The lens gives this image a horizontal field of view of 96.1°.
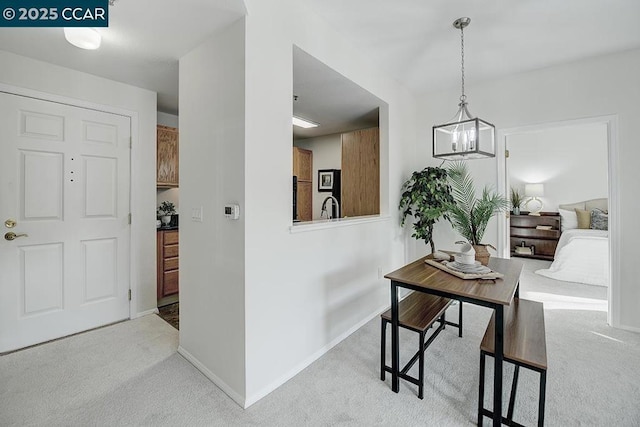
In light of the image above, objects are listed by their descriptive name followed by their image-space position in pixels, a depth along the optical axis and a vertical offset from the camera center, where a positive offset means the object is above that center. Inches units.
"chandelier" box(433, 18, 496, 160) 75.7 +22.0
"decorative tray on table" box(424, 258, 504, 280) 73.0 -14.9
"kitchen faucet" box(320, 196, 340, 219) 181.6 +0.5
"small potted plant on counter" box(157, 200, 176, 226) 139.6 +2.1
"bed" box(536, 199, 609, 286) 156.9 -25.1
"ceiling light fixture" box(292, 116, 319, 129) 158.0 +52.9
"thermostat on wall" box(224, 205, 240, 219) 68.9 +1.0
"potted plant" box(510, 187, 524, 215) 238.4 +11.2
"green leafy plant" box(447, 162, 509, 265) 89.4 -2.1
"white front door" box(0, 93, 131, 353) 91.2 -1.4
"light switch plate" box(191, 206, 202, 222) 82.1 +0.3
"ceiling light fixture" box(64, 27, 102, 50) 70.0 +44.1
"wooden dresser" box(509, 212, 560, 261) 216.8 -14.7
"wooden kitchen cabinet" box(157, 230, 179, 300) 129.9 -21.6
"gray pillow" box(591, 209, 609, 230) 197.3 -4.0
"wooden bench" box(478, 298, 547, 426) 55.8 -28.3
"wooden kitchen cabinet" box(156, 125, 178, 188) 133.0 +27.4
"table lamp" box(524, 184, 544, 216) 239.5 +17.8
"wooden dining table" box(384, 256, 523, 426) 58.5 -17.0
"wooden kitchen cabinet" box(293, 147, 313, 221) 192.1 +24.2
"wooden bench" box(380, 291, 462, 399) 70.0 -26.9
